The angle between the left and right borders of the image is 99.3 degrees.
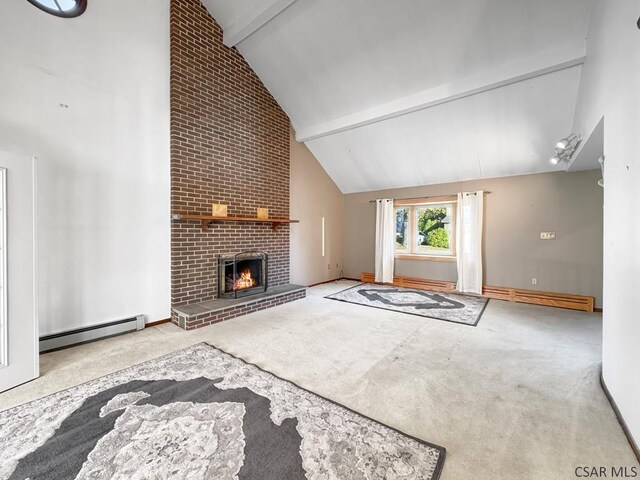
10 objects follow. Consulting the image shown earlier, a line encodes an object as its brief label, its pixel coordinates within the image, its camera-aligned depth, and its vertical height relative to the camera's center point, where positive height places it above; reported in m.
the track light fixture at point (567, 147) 3.28 +1.17
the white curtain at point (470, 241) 5.23 -0.07
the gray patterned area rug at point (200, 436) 1.39 -1.19
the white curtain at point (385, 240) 6.30 -0.07
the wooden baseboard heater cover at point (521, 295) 4.44 -1.05
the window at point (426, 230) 5.86 +0.15
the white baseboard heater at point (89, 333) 2.72 -1.07
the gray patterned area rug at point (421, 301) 4.11 -1.15
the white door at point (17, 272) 2.07 -0.29
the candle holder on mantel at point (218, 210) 3.97 +0.39
